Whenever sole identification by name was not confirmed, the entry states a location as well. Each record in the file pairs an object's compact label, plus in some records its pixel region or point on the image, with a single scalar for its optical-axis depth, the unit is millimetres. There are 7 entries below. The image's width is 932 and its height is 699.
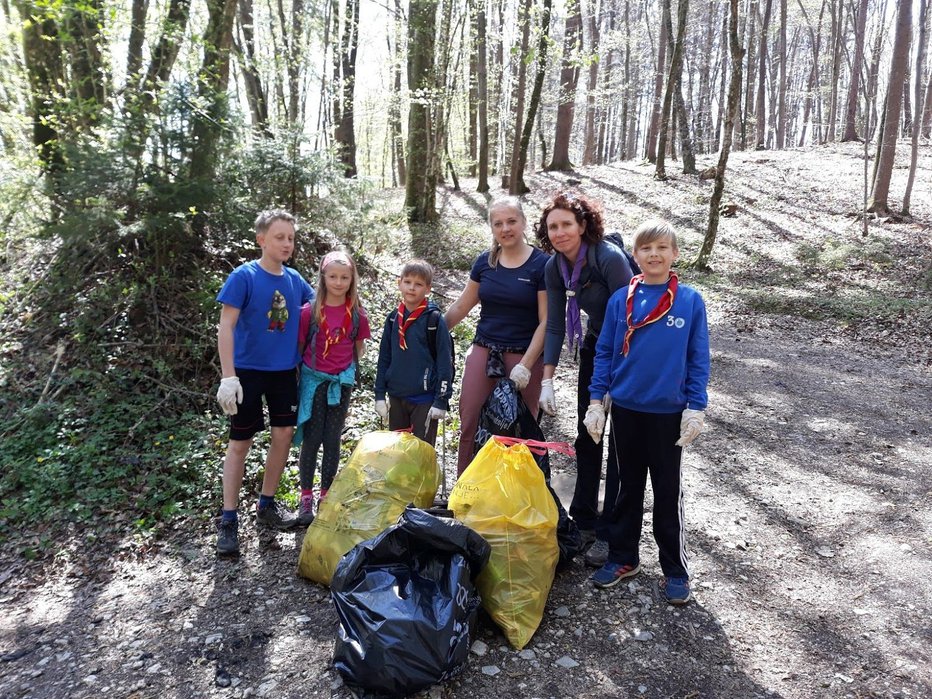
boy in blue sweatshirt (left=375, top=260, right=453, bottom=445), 3617
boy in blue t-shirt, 3342
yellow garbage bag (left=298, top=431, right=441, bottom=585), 3088
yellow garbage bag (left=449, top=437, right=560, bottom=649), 2752
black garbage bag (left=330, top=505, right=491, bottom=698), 2336
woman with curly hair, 3113
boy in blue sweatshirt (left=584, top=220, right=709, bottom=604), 2787
